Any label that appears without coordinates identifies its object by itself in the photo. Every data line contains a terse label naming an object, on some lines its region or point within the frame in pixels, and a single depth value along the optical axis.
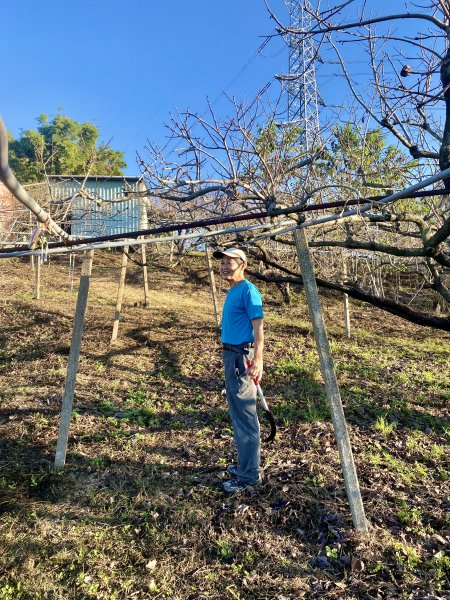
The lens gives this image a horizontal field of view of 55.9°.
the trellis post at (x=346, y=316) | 7.40
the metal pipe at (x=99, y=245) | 2.84
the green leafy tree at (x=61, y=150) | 17.86
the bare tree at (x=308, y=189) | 3.70
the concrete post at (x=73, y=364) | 3.46
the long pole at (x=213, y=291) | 7.63
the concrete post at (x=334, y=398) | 2.66
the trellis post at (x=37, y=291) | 9.41
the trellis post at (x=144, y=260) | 5.98
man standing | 2.99
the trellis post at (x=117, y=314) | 6.96
